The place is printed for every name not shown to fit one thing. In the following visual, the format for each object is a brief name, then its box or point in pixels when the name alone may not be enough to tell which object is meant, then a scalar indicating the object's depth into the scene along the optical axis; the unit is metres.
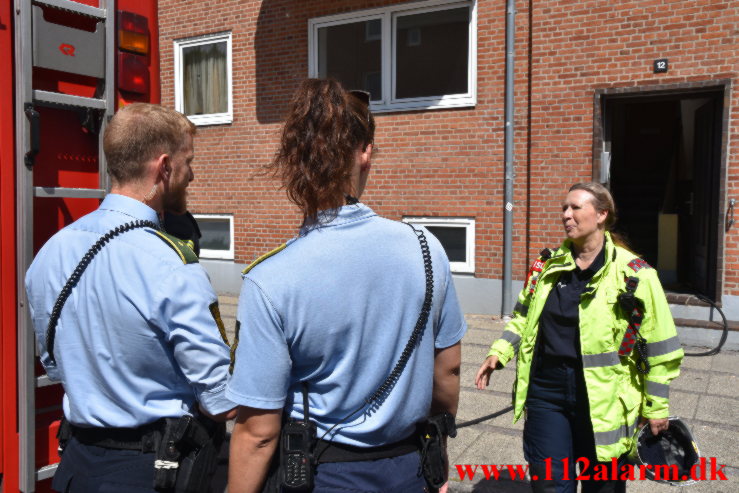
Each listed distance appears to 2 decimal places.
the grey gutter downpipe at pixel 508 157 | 8.90
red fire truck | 2.49
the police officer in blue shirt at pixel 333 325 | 1.69
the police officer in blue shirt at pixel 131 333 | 1.95
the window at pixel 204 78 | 11.58
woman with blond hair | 3.10
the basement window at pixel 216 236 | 11.73
